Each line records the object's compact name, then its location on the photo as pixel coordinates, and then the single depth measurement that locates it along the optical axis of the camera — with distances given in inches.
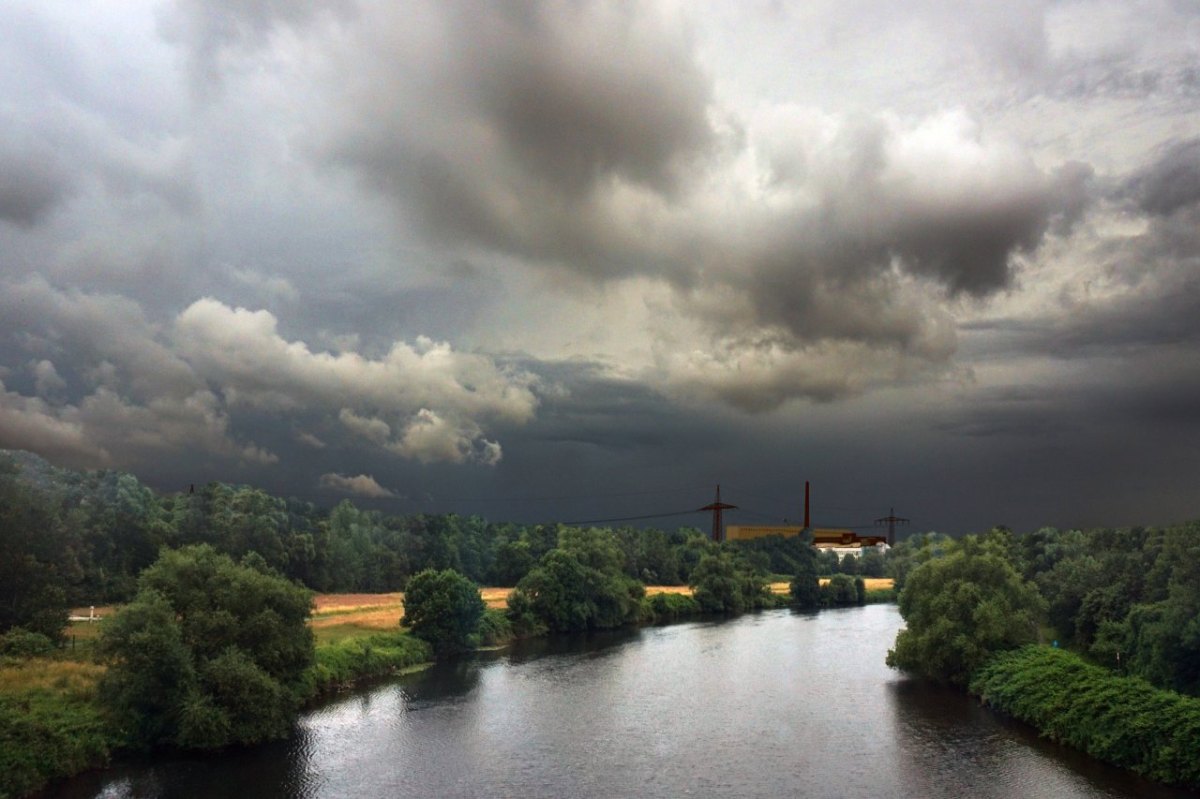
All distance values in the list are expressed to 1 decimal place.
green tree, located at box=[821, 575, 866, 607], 5693.9
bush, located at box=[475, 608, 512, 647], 3233.3
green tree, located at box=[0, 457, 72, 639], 2213.3
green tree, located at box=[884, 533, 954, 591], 5761.8
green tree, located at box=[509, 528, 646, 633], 3668.8
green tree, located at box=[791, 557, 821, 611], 5546.3
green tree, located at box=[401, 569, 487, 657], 2992.1
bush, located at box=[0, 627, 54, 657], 1992.1
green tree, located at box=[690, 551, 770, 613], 4911.4
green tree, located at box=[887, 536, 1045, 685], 2395.4
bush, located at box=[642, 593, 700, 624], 4436.5
